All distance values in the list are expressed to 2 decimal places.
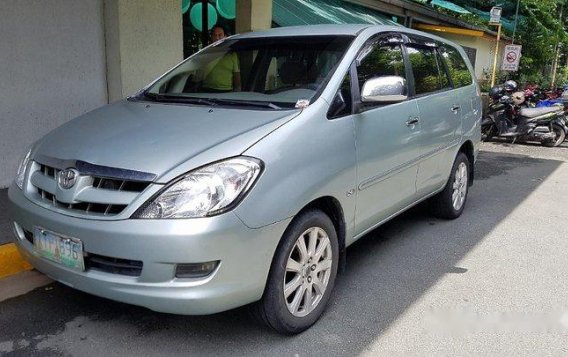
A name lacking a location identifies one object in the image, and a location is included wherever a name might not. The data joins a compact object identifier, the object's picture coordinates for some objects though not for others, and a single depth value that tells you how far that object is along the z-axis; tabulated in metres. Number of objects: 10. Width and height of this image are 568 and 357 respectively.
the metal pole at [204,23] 8.12
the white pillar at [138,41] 5.70
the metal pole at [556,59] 19.94
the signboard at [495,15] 12.25
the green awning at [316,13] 9.16
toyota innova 2.45
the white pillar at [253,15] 7.74
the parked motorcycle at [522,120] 10.54
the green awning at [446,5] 16.56
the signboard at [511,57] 12.96
